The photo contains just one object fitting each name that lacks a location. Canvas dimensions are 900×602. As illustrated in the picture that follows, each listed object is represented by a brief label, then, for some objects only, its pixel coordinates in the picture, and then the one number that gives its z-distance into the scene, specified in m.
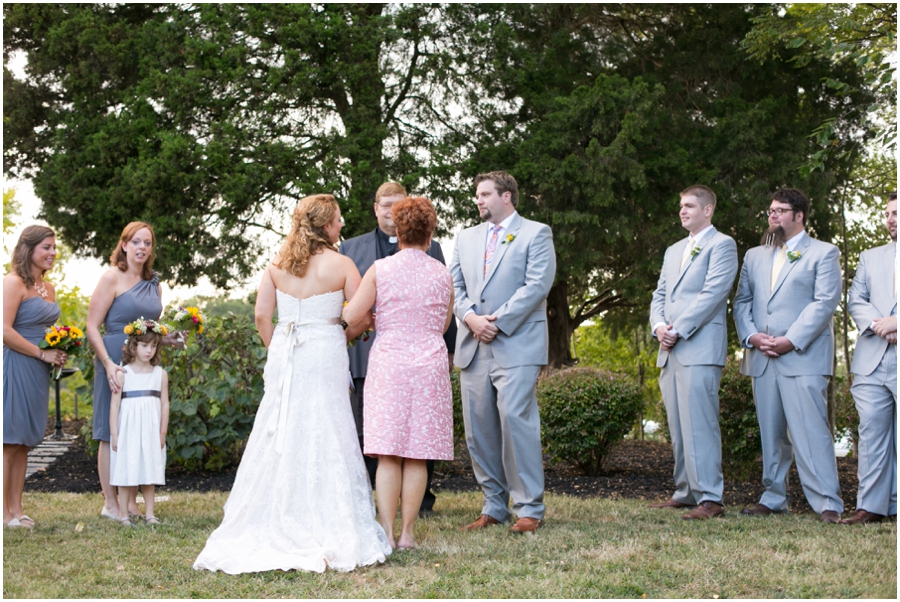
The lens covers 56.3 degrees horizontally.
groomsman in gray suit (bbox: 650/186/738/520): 6.02
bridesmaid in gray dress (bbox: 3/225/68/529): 5.68
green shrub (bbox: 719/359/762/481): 7.43
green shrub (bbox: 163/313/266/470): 8.30
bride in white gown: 4.42
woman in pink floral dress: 4.76
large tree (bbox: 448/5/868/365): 12.53
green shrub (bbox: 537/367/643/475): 8.14
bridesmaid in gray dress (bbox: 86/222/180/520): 5.90
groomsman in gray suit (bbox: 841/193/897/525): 5.59
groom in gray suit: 5.45
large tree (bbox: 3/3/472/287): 12.29
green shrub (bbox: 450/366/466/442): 9.16
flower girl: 5.75
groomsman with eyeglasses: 5.77
